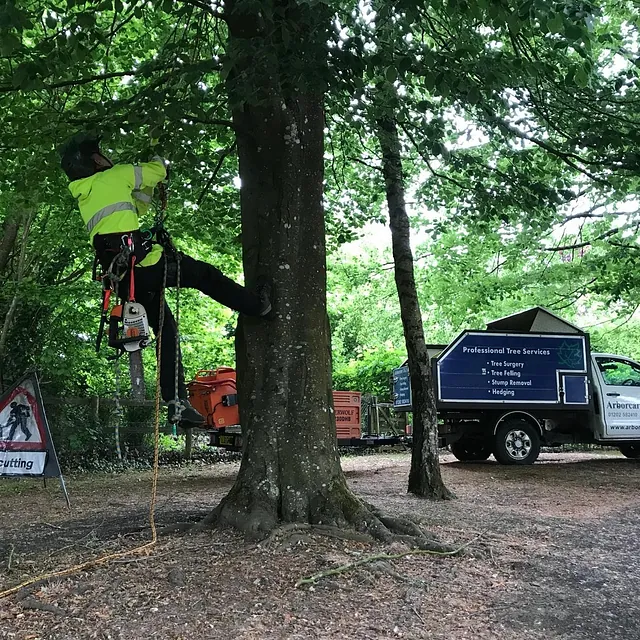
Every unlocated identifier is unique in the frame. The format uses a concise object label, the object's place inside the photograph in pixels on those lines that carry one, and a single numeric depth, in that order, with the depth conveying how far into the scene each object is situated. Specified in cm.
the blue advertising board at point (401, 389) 1416
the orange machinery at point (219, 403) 1180
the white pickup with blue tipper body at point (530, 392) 1279
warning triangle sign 838
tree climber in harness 491
